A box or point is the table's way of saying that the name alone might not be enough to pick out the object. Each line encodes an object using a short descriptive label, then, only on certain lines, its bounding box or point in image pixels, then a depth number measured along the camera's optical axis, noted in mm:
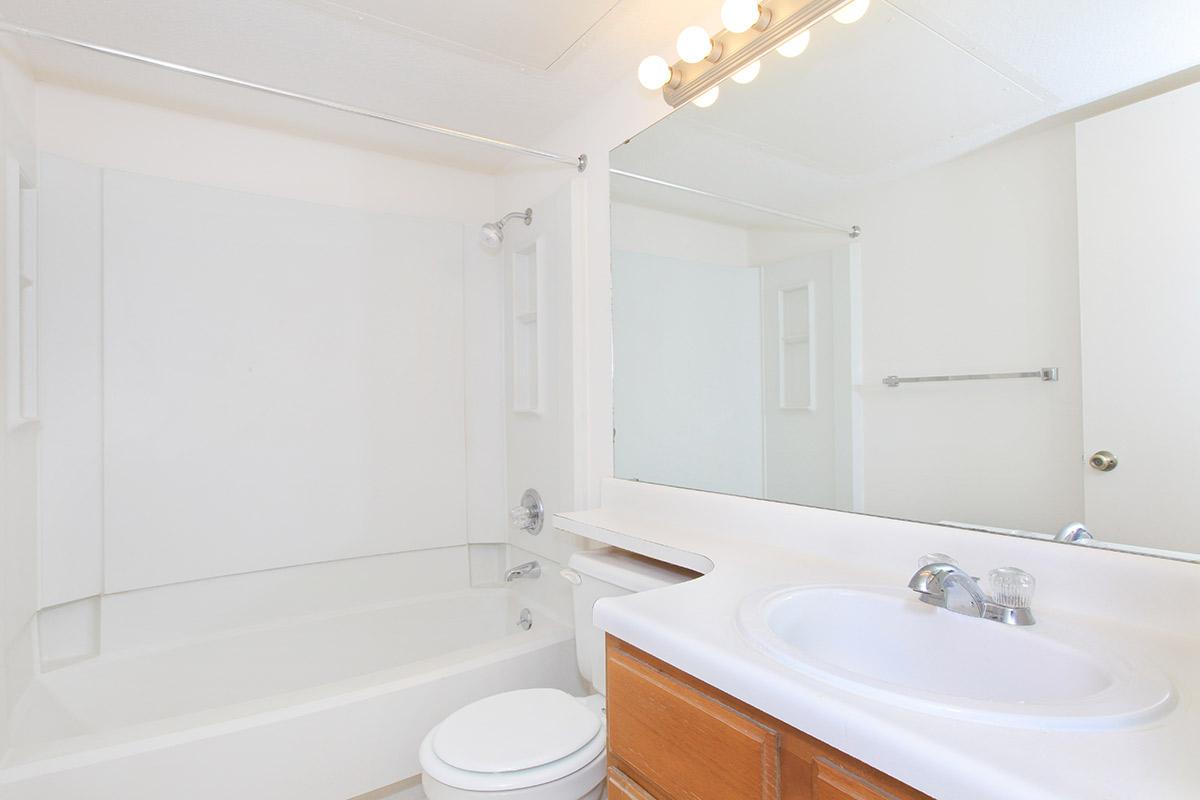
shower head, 2471
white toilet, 1162
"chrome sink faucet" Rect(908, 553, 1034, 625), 868
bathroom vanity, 547
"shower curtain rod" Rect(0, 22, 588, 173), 1339
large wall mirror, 891
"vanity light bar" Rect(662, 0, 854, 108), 1298
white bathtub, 1322
